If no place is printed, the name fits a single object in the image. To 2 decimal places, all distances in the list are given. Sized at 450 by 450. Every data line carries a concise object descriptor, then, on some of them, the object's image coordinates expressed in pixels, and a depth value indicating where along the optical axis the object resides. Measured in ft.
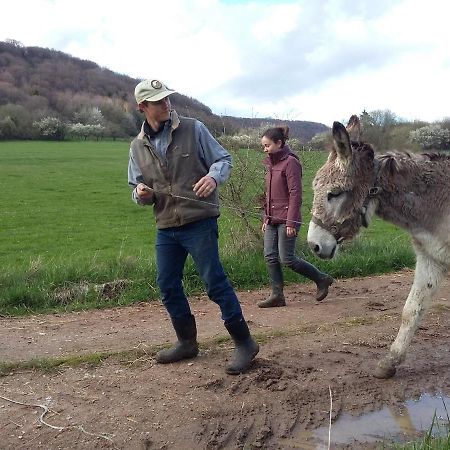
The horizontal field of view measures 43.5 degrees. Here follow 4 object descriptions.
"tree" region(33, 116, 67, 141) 229.86
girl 22.84
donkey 15.06
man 15.69
